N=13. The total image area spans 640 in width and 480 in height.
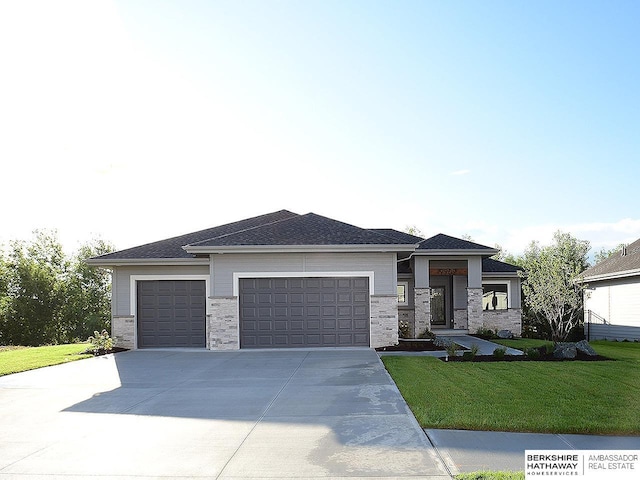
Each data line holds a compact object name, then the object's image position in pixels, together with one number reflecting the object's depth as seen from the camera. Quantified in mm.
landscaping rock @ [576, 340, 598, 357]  14891
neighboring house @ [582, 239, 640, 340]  23703
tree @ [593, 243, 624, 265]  53062
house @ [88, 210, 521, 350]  17188
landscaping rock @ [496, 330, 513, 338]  23172
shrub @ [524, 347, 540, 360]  14338
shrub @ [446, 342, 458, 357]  14594
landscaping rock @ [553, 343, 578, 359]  14547
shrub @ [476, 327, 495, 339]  22495
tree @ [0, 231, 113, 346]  36156
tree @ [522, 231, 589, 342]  16422
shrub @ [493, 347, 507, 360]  14367
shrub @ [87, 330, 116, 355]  17609
